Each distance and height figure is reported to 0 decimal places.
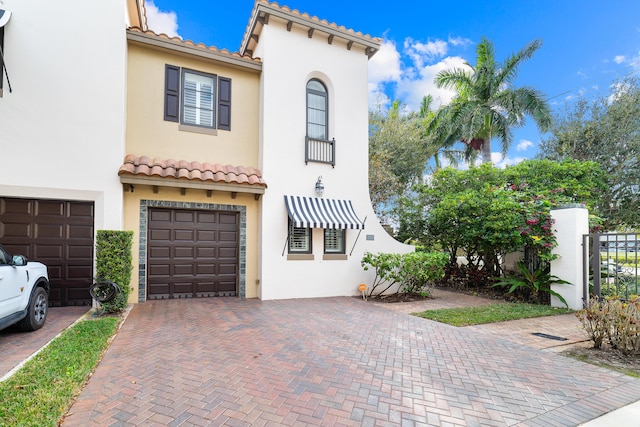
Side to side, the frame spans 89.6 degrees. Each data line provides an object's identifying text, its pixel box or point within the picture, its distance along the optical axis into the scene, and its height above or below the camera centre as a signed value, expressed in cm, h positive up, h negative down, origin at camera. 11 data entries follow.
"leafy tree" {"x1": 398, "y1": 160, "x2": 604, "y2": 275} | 1061 +57
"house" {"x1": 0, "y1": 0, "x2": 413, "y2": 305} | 864 +200
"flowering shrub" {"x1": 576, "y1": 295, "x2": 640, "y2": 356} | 556 -180
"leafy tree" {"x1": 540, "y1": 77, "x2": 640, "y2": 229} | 1542 +395
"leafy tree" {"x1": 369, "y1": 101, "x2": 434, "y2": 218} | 1866 +407
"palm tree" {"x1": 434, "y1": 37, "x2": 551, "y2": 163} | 1858 +728
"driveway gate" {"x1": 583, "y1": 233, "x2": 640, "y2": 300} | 843 -116
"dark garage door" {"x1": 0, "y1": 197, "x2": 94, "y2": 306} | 850 -58
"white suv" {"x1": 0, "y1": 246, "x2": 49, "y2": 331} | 561 -146
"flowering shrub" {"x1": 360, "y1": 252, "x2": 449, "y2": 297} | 1083 -161
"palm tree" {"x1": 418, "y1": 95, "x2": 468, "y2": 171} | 2202 +583
